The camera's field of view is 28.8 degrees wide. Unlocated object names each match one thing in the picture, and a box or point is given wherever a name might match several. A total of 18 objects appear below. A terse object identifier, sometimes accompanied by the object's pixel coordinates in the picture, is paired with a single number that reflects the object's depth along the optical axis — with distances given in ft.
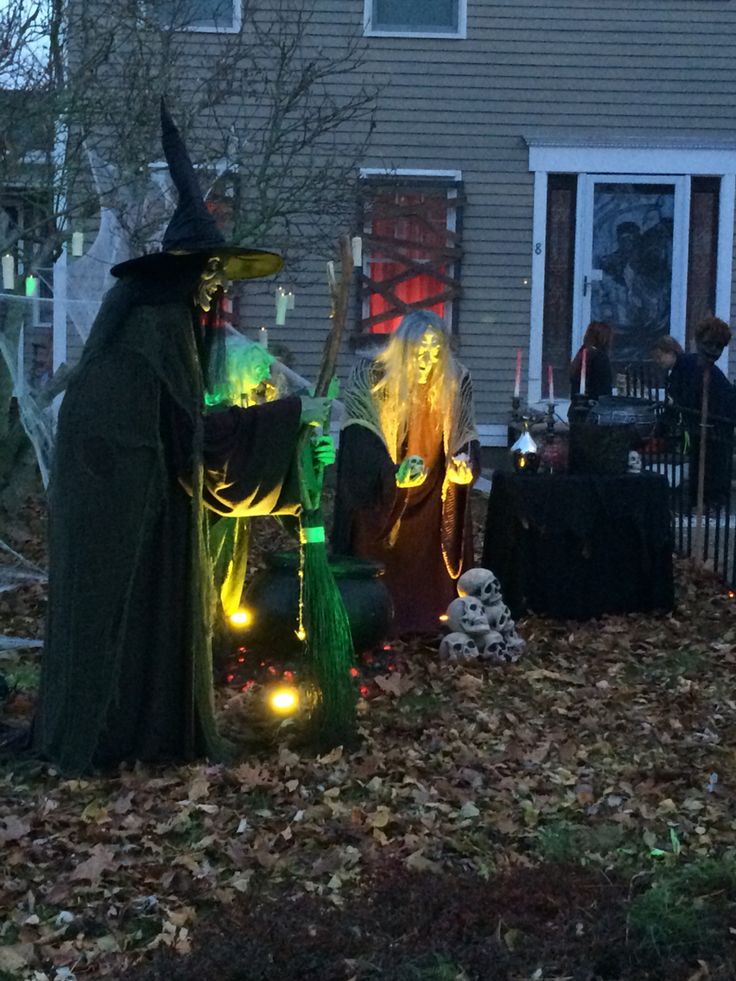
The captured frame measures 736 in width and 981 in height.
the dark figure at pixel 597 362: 38.04
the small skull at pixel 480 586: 26.09
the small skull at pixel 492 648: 25.61
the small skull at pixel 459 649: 25.44
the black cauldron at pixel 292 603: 22.94
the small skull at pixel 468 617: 25.48
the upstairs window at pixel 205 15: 37.52
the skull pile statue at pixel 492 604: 25.90
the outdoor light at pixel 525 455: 28.60
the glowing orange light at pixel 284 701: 20.61
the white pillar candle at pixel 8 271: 29.17
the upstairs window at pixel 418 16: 47.37
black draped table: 28.45
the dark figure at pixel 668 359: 36.00
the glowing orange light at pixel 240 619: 23.20
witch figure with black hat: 17.84
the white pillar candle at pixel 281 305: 27.06
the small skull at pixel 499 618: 25.88
